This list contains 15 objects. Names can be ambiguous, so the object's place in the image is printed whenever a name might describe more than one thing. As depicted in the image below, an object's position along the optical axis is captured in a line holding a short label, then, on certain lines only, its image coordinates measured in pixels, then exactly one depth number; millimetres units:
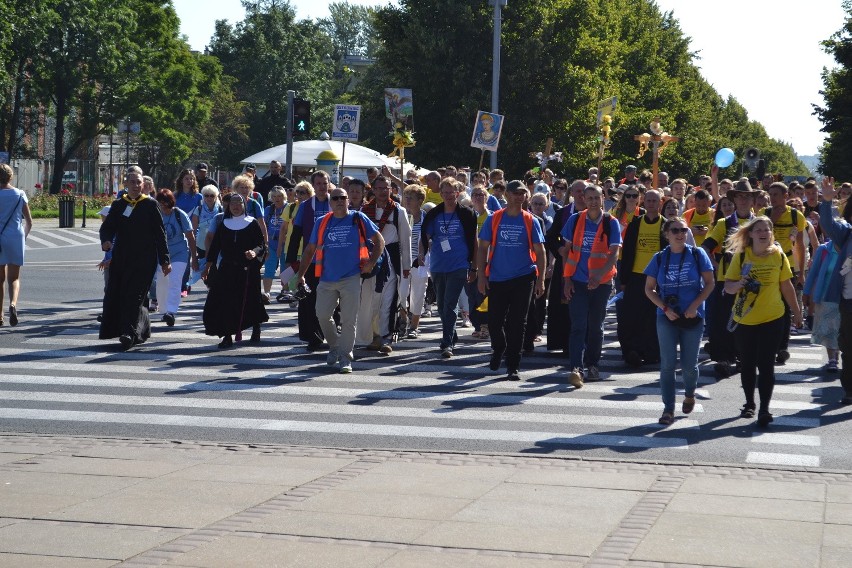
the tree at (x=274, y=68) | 88438
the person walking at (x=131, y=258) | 14016
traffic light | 26008
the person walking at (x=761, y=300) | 10109
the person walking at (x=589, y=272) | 11977
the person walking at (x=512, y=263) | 12242
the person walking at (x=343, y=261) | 12453
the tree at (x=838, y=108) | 56844
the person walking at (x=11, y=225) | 15500
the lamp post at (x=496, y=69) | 32625
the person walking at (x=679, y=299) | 10227
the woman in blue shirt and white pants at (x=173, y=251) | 15992
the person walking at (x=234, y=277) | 14242
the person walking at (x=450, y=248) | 13781
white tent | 36297
